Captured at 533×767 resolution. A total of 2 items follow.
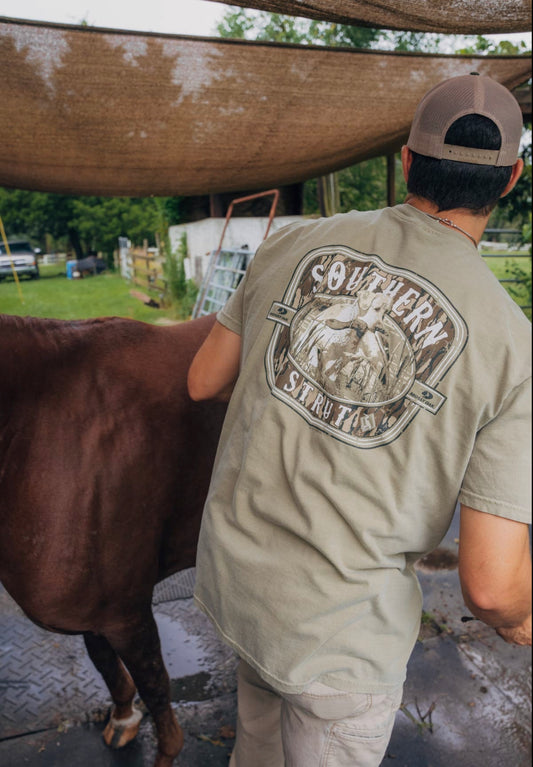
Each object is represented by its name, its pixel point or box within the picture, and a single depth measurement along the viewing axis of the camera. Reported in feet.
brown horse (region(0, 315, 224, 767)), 5.88
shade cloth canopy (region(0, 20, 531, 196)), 6.25
